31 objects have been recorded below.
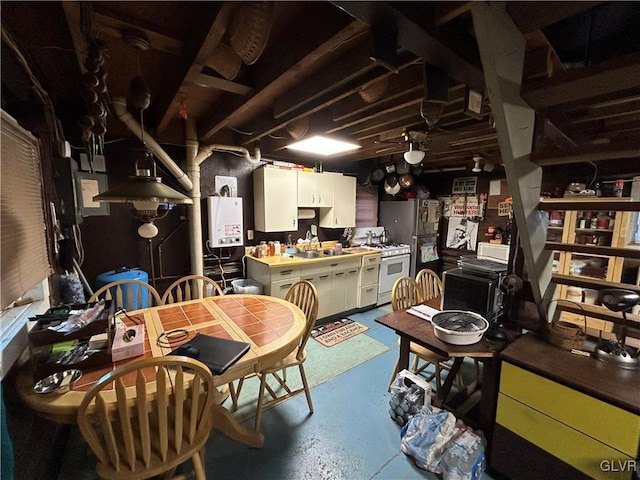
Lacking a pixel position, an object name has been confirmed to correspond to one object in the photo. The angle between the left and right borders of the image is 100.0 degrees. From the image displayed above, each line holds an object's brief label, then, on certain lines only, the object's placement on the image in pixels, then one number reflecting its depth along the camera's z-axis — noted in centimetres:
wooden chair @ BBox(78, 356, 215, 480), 101
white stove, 403
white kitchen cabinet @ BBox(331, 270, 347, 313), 352
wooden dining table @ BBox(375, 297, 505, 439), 154
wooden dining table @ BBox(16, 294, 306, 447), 106
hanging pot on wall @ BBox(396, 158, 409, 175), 399
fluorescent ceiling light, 270
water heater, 304
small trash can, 301
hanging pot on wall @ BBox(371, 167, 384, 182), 430
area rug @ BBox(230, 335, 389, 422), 209
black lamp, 129
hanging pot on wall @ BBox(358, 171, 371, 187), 439
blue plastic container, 228
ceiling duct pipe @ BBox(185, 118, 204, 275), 273
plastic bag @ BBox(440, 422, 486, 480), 143
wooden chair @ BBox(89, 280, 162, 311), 214
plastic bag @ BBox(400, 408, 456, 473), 154
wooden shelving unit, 308
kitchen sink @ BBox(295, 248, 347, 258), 363
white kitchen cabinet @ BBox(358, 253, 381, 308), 379
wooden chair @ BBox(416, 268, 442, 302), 265
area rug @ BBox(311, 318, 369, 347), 304
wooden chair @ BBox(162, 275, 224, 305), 224
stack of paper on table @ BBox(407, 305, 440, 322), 198
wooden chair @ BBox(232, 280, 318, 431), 176
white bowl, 157
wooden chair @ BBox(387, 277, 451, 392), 204
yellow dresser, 114
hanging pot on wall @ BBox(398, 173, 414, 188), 423
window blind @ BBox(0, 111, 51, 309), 118
